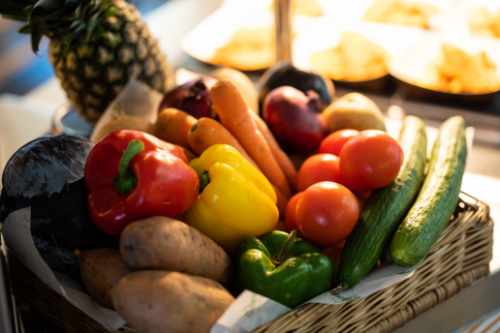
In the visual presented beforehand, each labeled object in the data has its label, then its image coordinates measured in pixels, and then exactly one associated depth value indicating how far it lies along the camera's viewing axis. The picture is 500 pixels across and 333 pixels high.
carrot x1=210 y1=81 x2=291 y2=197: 1.12
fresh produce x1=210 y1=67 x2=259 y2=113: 1.30
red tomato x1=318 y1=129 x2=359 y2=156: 1.13
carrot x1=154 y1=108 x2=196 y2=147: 1.13
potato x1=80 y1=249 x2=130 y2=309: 0.88
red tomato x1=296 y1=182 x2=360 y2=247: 0.94
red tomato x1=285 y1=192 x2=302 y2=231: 1.02
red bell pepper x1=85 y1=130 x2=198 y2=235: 0.91
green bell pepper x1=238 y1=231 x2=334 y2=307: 0.87
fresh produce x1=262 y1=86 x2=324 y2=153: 1.20
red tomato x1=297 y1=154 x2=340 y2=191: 1.06
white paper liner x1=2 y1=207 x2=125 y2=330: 0.88
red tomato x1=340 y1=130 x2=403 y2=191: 0.99
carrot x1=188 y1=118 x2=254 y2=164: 1.08
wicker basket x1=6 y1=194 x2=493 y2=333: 0.88
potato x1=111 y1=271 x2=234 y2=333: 0.80
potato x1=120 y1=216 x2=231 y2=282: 0.85
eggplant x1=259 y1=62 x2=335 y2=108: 1.32
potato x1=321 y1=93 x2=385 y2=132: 1.20
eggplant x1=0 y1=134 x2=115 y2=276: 0.92
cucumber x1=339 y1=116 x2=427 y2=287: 0.91
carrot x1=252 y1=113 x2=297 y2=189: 1.16
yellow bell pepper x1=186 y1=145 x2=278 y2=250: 0.96
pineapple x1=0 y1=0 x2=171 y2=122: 1.29
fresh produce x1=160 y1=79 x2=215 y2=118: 1.20
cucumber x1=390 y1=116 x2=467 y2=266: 0.92
